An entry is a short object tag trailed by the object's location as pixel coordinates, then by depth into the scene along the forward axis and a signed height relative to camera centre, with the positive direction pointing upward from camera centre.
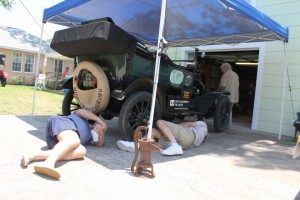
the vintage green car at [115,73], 4.69 +0.24
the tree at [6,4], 22.89 +5.32
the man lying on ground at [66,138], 3.16 -0.66
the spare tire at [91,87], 4.90 -0.02
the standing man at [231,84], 8.51 +0.35
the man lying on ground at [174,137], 4.52 -0.66
